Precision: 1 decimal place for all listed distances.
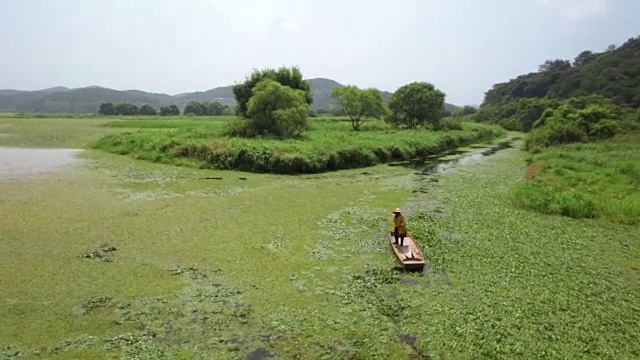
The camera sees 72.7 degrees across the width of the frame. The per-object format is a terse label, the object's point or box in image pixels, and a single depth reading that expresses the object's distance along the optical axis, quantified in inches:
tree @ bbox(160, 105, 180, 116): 4563.2
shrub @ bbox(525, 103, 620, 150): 1708.9
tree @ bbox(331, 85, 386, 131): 2215.8
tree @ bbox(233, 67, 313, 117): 1892.2
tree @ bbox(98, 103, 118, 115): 4667.8
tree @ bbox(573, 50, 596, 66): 5142.7
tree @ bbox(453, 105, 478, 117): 5388.3
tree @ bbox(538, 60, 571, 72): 5309.5
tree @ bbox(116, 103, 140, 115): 4712.1
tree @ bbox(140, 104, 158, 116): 4579.2
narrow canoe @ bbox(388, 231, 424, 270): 484.7
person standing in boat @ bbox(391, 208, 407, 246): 543.8
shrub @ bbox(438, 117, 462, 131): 2581.2
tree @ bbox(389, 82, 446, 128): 2501.2
